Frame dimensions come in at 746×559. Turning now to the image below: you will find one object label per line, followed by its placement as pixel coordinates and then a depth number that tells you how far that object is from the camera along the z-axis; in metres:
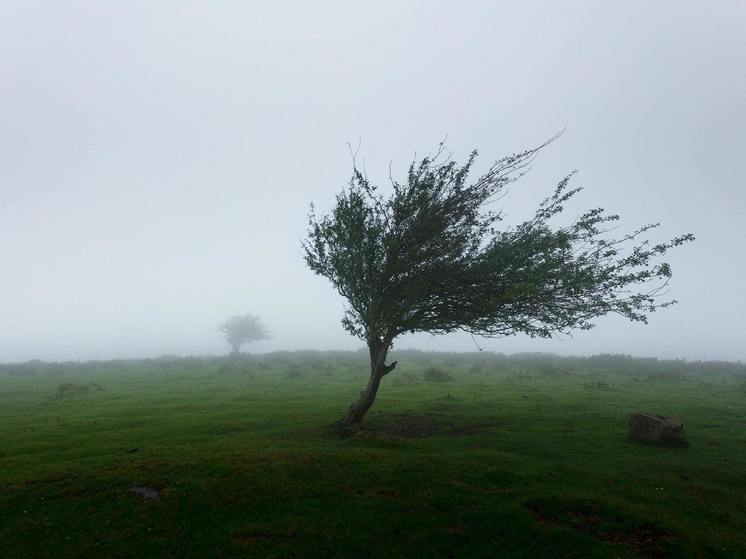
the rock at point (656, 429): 19.48
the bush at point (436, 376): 48.28
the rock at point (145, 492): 13.17
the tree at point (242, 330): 137.12
